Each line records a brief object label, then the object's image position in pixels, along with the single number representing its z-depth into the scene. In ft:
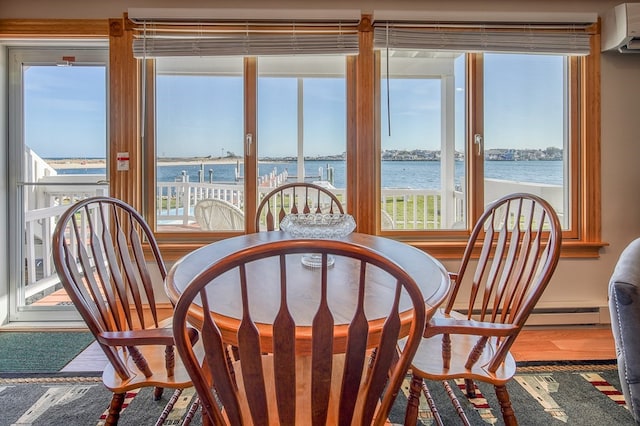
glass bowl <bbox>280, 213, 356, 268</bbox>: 5.35
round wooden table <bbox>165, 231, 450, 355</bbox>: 3.01
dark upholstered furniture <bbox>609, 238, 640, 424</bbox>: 4.03
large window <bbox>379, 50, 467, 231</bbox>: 8.99
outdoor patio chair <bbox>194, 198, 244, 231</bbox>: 9.04
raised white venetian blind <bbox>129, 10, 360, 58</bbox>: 8.21
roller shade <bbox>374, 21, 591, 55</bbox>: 8.34
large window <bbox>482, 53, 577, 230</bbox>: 9.02
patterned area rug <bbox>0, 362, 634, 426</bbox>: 5.52
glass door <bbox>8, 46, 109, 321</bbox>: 8.85
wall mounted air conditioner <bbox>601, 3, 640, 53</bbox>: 7.84
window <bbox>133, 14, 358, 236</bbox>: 8.82
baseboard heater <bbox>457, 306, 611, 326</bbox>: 8.67
